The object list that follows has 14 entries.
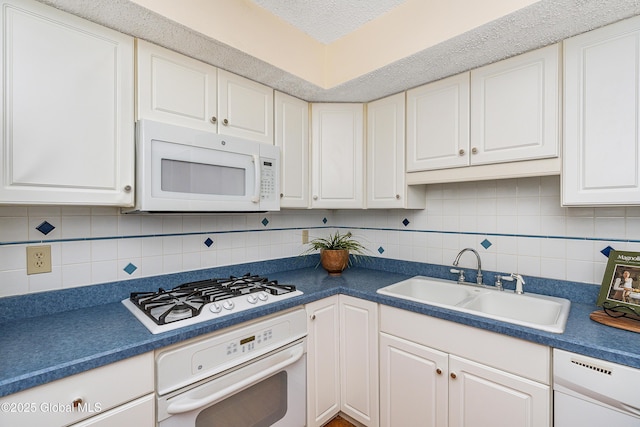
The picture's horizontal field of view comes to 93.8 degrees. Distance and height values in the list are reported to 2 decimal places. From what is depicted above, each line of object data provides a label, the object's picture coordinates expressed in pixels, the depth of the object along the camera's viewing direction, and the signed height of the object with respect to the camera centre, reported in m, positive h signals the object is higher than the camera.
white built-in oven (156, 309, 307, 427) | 1.11 -0.70
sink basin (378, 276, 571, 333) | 1.31 -0.47
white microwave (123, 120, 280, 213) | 1.30 +0.20
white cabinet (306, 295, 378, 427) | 1.64 -0.84
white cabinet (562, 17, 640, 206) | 1.16 +0.39
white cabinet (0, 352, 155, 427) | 0.85 -0.58
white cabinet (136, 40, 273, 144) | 1.33 +0.58
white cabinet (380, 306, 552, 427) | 1.14 -0.71
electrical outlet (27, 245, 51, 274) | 1.28 -0.21
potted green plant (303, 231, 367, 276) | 2.06 -0.29
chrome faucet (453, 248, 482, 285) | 1.73 -0.31
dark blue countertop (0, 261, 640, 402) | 0.91 -0.45
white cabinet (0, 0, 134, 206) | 1.03 +0.39
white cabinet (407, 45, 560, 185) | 1.36 +0.46
